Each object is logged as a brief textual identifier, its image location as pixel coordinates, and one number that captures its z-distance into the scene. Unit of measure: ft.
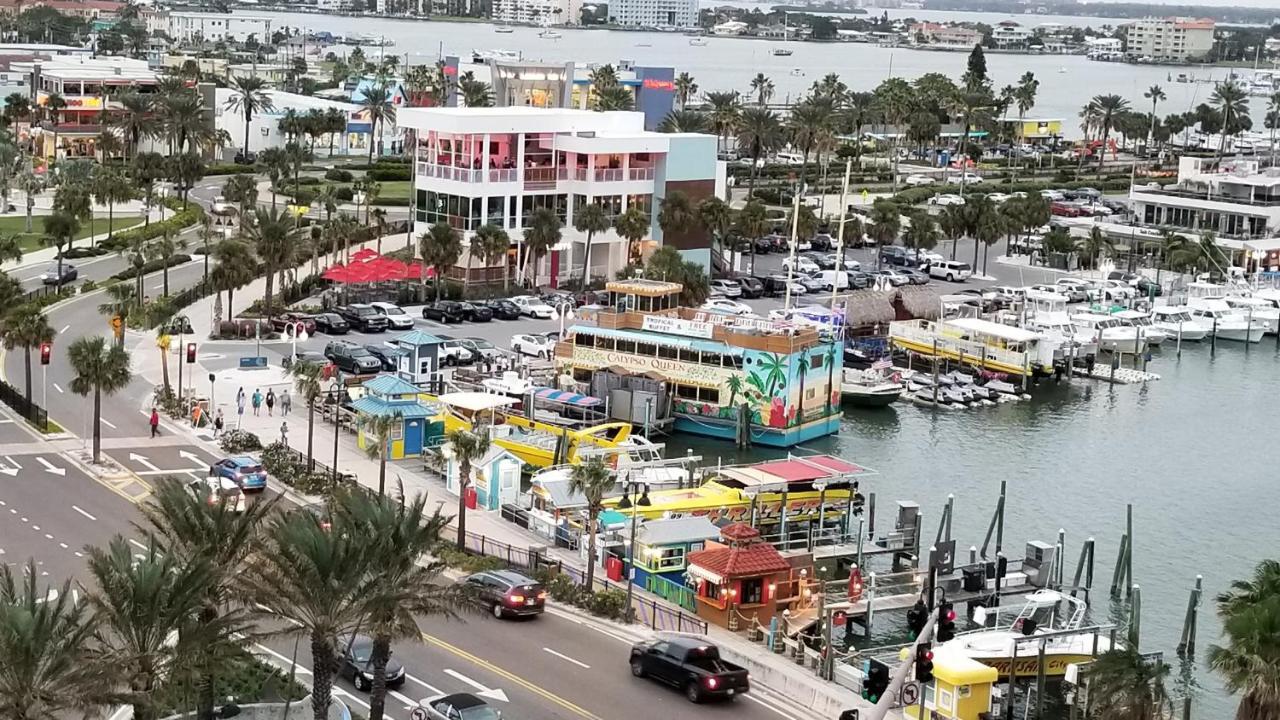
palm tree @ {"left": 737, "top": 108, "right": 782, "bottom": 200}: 443.73
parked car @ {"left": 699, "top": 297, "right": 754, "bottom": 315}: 258.37
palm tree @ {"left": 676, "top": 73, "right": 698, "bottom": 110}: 616.39
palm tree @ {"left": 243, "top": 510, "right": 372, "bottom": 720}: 111.04
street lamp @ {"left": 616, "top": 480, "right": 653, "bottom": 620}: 160.45
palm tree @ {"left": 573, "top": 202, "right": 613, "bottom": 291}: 326.44
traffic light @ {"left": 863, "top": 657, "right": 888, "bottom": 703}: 87.30
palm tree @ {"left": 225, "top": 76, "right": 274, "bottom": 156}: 496.64
